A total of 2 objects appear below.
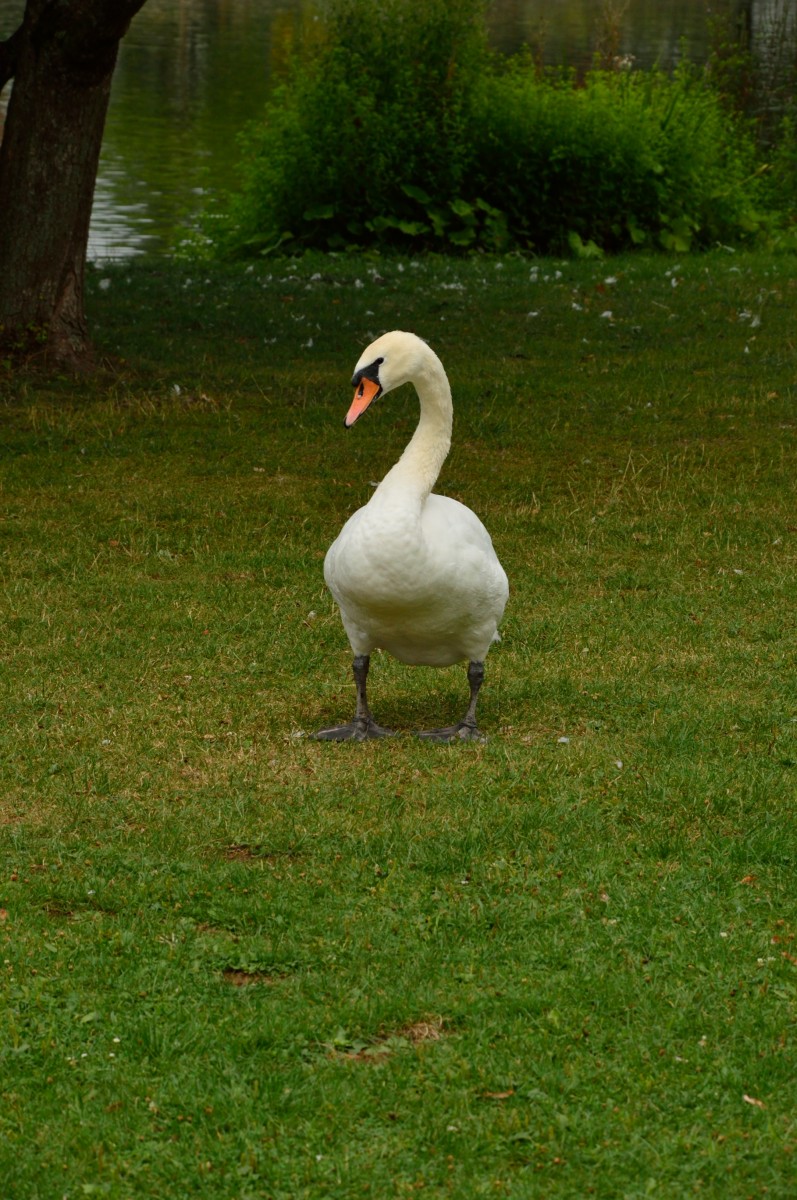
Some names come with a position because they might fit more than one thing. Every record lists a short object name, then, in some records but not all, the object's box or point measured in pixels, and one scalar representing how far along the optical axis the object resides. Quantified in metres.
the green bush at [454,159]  41.62
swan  11.83
